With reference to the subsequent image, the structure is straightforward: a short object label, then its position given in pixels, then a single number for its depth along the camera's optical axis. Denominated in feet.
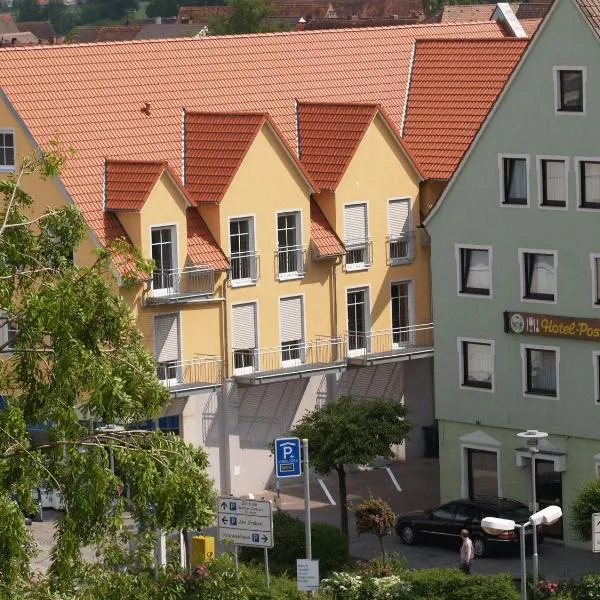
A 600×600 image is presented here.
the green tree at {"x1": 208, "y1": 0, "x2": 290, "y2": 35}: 570.46
